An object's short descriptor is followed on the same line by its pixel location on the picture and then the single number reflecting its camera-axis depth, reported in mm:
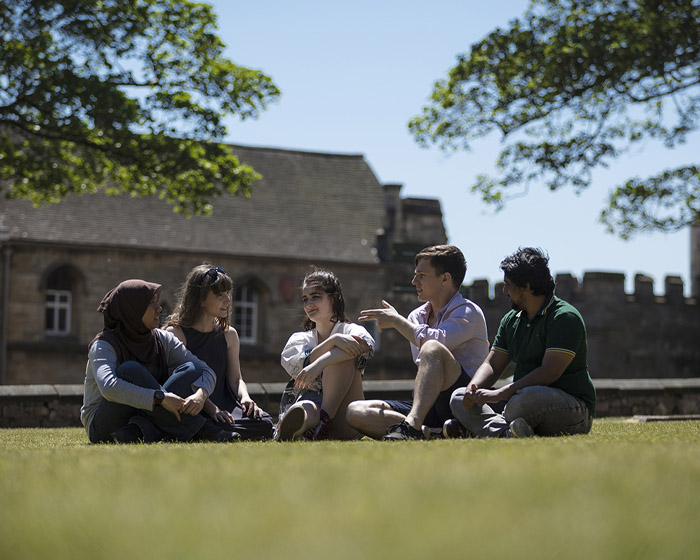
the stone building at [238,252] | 32094
